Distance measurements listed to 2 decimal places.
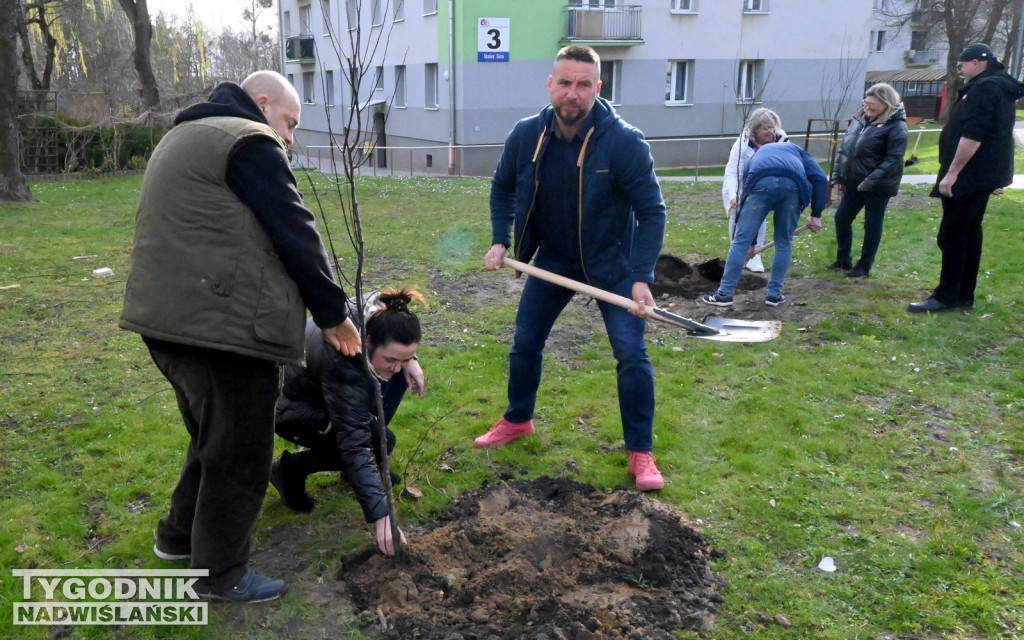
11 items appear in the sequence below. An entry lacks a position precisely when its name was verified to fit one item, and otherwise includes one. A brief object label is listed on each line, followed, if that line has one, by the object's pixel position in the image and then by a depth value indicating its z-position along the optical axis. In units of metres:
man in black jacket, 6.27
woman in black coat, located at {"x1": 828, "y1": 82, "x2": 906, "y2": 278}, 7.61
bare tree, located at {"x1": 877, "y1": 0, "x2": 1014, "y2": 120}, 30.20
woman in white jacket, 7.41
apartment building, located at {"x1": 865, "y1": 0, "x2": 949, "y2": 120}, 42.12
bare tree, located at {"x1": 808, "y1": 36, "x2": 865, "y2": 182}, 27.23
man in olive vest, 2.53
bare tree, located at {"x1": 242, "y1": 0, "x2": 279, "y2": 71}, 46.50
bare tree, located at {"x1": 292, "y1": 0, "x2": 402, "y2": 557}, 2.77
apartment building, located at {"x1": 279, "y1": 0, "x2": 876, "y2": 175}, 23.06
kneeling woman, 3.14
